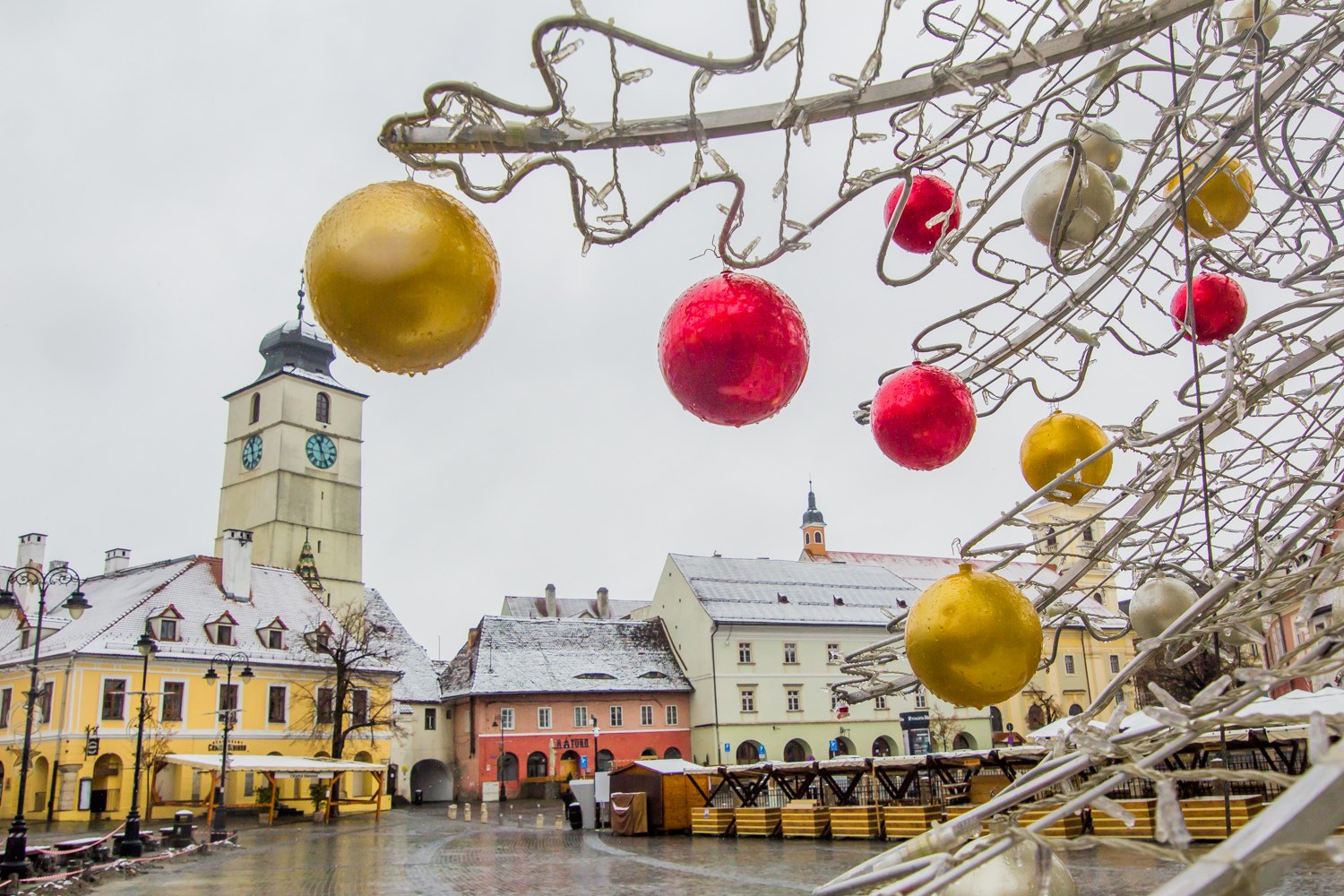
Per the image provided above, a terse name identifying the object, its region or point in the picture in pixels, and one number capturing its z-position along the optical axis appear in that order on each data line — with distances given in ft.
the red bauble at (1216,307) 11.28
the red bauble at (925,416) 8.91
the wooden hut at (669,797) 74.64
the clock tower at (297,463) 173.88
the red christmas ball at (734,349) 6.59
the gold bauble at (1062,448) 9.94
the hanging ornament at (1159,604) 10.56
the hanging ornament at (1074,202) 8.14
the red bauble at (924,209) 9.37
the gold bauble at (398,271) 5.48
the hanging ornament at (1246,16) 9.60
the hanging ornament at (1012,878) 4.89
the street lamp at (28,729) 44.42
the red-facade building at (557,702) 130.93
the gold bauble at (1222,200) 9.86
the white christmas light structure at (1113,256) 4.66
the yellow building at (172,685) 101.91
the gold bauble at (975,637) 6.70
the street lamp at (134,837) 61.31
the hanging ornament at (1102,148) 8.87
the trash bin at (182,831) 71.99
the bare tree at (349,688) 119.14
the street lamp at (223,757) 77.64
